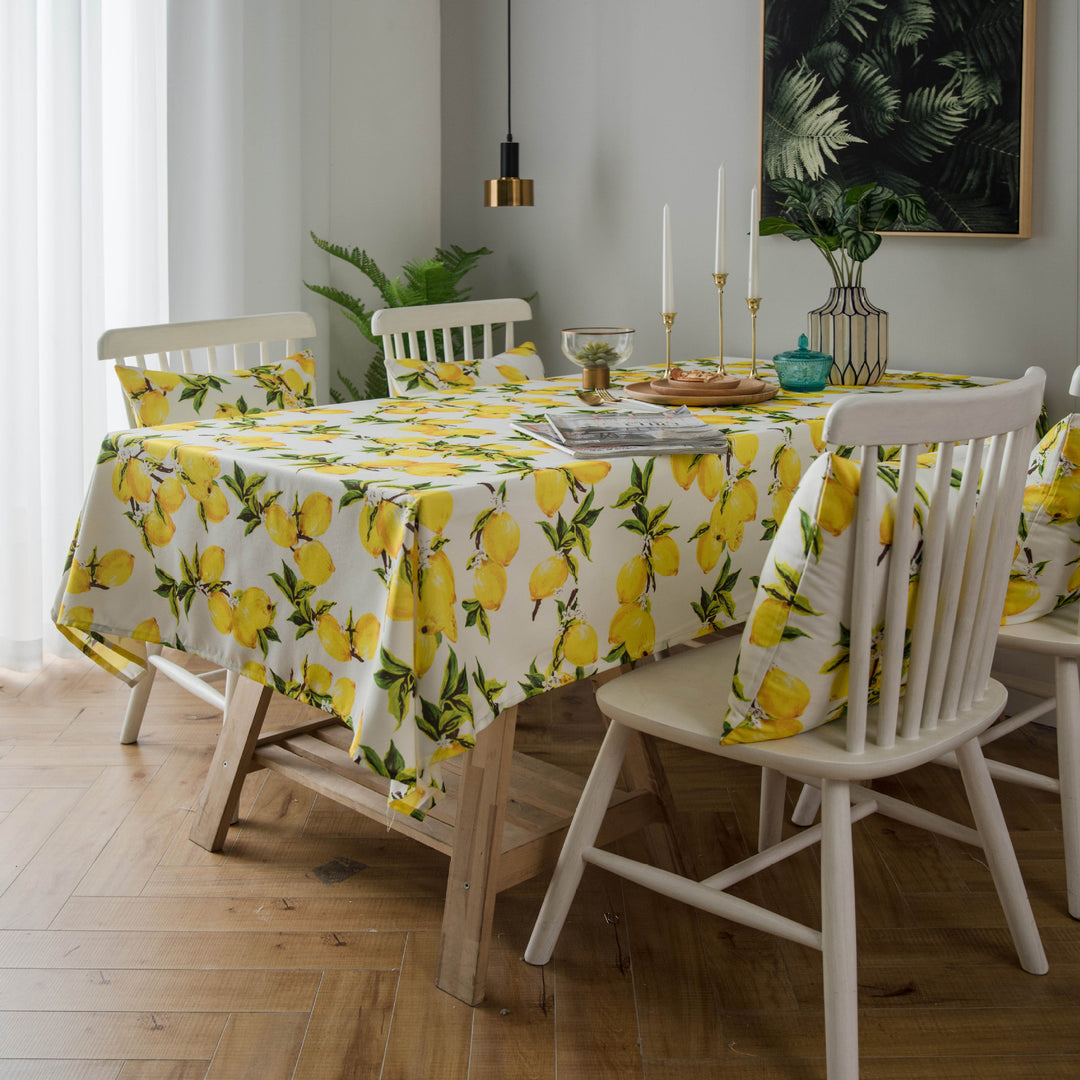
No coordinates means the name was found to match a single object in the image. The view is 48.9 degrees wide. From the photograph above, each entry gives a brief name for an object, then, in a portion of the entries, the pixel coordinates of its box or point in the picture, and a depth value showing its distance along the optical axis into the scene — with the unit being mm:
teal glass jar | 2309
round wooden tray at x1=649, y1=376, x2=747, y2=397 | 2111
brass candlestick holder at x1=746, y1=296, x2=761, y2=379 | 2318
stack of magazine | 1661
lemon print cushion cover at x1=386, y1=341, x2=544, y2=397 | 2580
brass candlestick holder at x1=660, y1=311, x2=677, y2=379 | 2201
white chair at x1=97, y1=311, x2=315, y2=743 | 2318
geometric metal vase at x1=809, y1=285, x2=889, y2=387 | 2439
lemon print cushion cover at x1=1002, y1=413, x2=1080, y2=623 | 1769
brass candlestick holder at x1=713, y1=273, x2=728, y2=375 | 2210
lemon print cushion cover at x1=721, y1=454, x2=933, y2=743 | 1318
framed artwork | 2490
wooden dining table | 1425
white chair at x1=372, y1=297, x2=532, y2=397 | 2693
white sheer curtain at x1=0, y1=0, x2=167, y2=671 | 2803
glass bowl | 2291
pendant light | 3359
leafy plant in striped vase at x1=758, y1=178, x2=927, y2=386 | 2402
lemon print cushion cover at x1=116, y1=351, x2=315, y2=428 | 2244
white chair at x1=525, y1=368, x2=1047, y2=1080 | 1311
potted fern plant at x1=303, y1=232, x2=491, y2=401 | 3504
